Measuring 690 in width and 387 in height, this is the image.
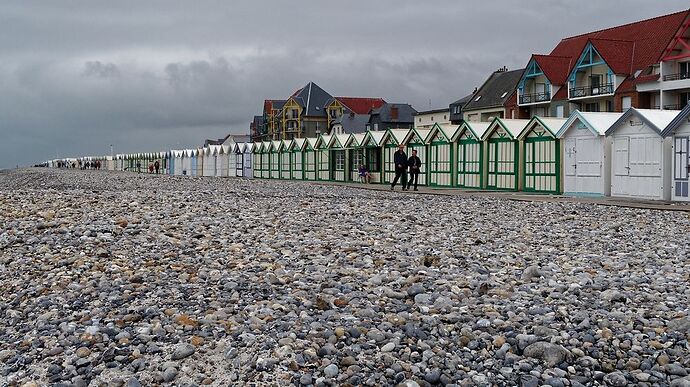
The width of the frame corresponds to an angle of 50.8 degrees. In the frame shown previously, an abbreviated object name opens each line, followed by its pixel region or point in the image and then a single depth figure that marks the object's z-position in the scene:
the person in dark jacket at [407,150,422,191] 29.48
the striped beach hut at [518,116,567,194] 27.18
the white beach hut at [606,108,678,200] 21.77
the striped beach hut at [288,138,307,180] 49.81
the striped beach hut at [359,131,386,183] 39.50
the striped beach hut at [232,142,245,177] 62.00
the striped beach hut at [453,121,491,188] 31.72
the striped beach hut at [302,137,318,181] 47.91
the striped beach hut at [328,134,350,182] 43.78
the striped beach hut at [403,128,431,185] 35.62
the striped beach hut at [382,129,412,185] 37.59
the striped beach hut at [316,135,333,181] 45.94
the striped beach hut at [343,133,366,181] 41.84
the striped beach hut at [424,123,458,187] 33.81
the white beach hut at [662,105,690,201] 20.89
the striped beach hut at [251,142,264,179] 57.74
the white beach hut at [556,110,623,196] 24.34
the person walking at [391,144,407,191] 29.28
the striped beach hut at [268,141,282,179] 54.12
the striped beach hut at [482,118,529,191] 29.61
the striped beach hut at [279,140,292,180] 52.00
